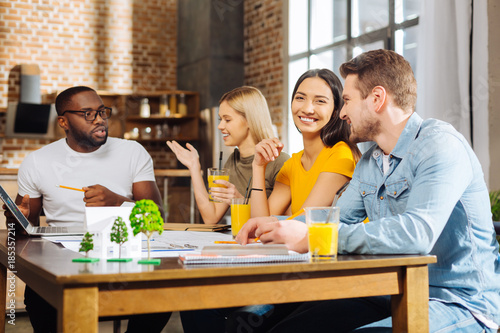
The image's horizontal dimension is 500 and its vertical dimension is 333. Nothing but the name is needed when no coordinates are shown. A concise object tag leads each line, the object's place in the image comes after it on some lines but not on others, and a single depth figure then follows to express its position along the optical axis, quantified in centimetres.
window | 510
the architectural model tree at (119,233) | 116
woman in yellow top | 206
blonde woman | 259
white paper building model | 121
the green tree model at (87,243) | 118
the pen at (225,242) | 158
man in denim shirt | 127
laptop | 170
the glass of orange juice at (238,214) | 181
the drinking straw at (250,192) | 186
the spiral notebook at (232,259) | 108
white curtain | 385
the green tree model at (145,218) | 112
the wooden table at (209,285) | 96
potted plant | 333
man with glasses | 255
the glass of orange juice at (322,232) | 117
